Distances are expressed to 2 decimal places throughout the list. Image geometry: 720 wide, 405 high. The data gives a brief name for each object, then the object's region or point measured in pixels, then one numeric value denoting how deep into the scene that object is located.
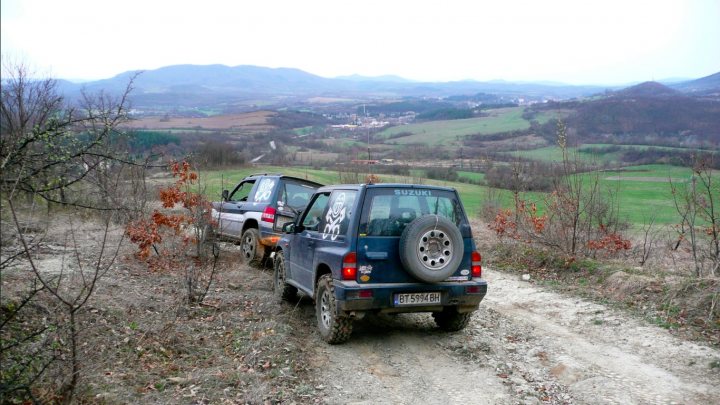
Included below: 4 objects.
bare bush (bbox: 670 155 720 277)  9.58
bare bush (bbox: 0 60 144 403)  4.18
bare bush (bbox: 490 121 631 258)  11.55
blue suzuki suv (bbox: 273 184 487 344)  6.18
